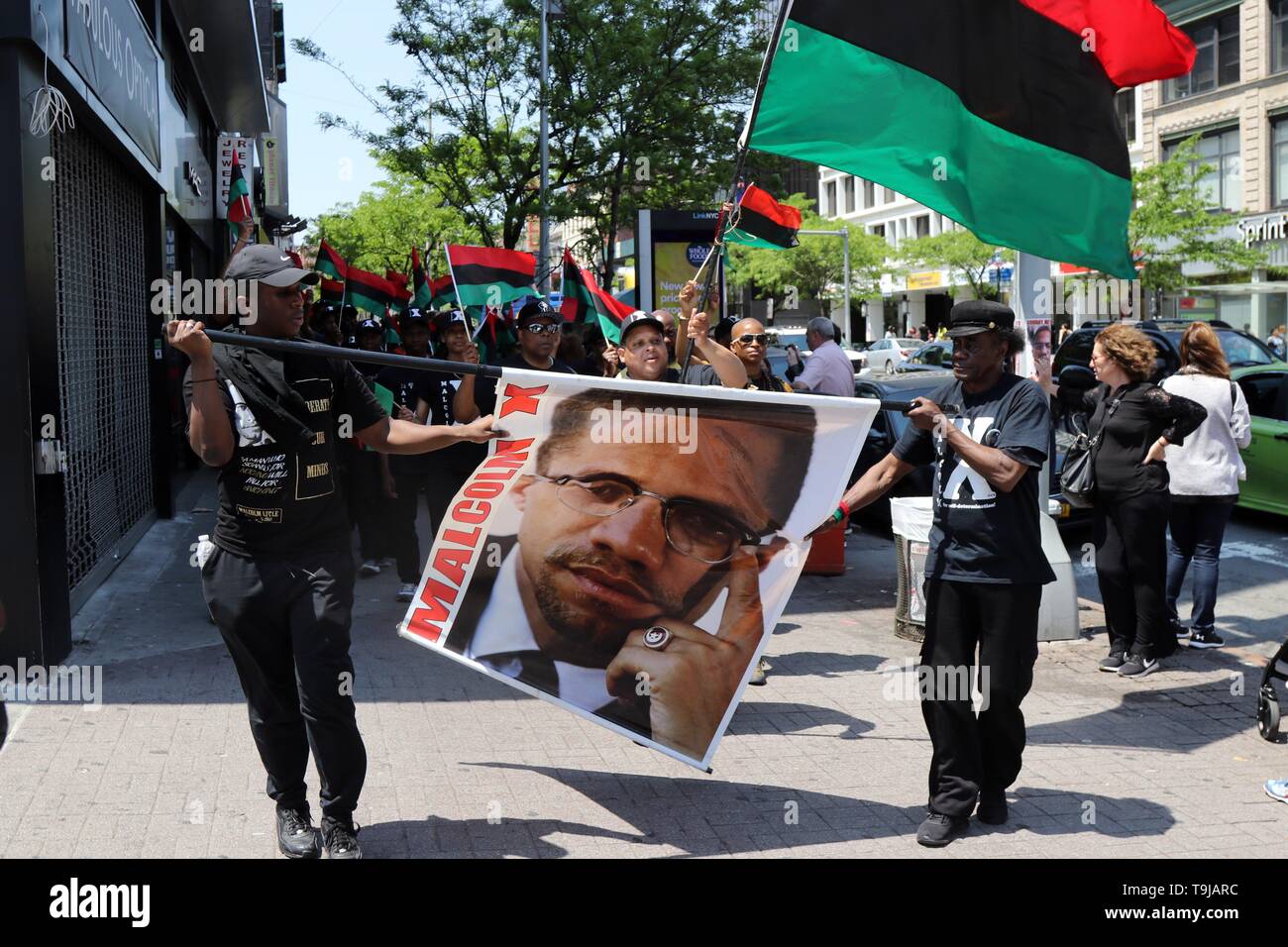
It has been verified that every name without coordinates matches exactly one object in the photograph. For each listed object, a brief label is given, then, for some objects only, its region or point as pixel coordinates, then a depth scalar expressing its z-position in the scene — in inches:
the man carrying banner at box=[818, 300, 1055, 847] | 196.5
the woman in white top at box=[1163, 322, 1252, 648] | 327.6
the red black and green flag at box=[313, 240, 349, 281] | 579.0
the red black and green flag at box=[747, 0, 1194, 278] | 249.1
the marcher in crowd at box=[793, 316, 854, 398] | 456.1
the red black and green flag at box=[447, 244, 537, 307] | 435.2
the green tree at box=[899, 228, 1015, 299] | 2217.0
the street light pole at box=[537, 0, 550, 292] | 857.5
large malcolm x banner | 193.9
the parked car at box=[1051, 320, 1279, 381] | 574.6
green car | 482.6
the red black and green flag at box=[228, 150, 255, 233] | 497.0
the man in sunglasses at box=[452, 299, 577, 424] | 299.0
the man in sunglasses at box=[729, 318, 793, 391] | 314.2
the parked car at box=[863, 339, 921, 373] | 1908.2
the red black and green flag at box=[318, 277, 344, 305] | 618.8
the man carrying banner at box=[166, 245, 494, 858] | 177.0
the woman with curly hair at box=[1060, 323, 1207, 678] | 306.2
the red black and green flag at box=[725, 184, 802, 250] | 615.5
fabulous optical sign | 312.0
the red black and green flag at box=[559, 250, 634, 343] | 466.3
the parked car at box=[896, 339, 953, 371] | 1469.0
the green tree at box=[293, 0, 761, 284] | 890.1
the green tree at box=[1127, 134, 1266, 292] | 1515.7
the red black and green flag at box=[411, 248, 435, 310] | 474.0
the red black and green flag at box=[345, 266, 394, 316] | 571.2
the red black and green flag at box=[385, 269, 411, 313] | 586.2
